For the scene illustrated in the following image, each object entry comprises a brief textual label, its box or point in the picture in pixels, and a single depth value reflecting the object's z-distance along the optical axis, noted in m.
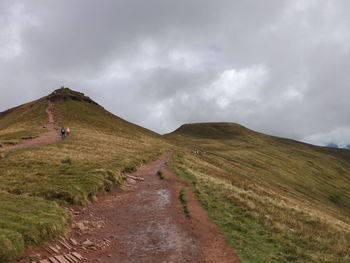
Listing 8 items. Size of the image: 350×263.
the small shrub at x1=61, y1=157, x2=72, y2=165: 28.97
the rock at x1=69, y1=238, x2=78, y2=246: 13.72
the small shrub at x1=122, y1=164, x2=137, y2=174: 30.87
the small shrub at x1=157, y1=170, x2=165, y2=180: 29.61
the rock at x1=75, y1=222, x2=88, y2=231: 15.61
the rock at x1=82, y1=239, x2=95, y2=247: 13.83
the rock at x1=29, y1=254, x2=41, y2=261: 11.16
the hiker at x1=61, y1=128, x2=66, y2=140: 49.83
